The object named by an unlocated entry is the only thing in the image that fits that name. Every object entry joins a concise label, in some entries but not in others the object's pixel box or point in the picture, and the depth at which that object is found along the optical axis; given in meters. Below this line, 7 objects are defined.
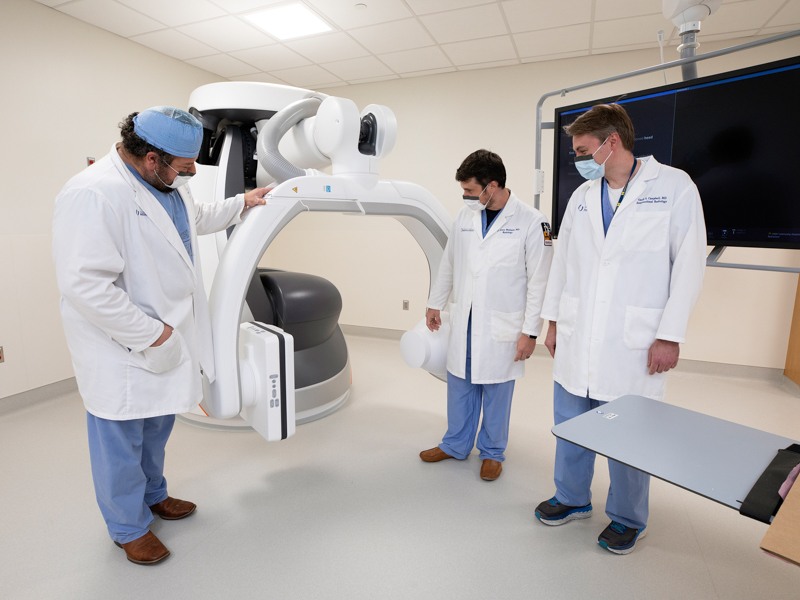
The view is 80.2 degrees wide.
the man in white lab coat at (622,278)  1.46
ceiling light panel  3.06
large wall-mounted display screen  1.59
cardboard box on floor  0.66
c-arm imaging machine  1.81
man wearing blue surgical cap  1.34
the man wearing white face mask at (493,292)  2.03
